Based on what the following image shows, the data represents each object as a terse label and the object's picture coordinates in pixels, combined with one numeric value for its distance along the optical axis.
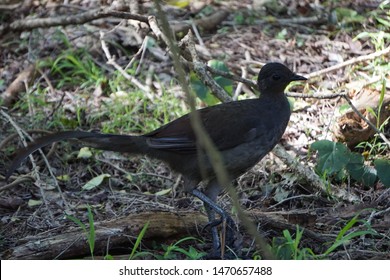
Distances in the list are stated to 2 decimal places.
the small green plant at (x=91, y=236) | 7.75
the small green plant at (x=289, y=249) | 7.48
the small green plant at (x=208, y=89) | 11.48
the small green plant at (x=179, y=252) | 7.80
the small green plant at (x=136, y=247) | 7.68
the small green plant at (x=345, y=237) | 7.79
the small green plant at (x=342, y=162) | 9.49
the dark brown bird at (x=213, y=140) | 8.45
